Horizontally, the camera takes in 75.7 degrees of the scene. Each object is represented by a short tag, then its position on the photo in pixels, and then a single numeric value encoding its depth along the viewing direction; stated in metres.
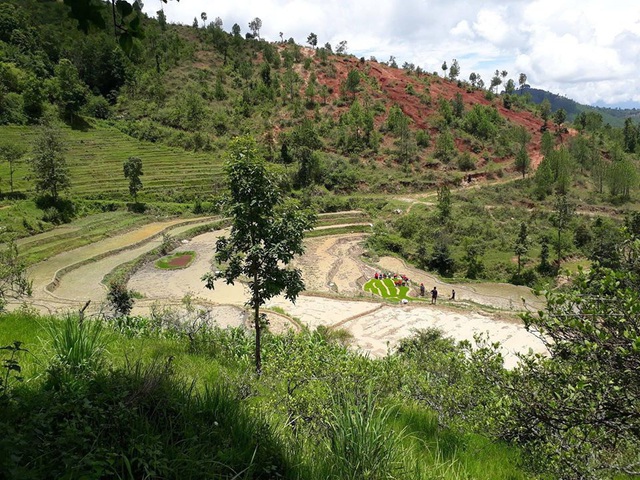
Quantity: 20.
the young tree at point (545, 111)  87.56
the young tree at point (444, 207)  43.22
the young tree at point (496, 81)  116.31
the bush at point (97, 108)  65.52
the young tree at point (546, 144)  66.13
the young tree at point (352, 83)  83.38
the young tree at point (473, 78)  111.06
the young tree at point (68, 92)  58.78
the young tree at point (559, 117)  80.67
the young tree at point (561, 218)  35.76
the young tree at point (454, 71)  107.50
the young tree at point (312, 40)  117.69
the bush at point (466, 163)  64.69
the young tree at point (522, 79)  113.62
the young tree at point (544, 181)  53.91
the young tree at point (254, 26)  120.50
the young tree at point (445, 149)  66.94
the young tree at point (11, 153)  37.47
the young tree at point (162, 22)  102.94
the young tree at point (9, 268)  13.77
